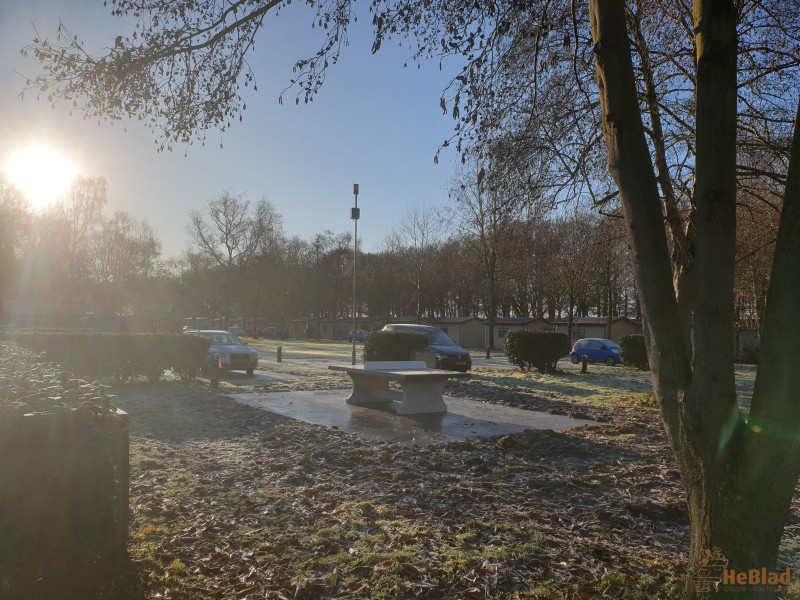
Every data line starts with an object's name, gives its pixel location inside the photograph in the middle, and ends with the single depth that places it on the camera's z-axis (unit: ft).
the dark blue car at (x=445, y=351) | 67.72
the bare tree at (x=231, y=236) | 209.36
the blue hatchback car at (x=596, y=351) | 109.50
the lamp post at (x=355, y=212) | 92.99
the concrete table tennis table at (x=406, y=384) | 36.63
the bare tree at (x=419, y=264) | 176.45
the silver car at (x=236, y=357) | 65.72
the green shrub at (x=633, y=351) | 87.71
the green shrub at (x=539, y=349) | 71.77
